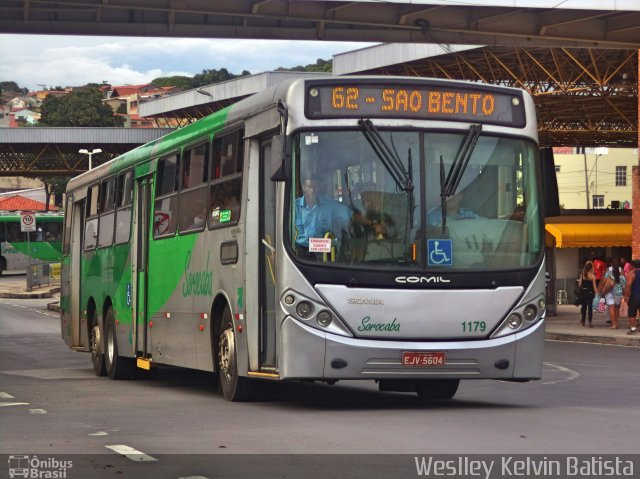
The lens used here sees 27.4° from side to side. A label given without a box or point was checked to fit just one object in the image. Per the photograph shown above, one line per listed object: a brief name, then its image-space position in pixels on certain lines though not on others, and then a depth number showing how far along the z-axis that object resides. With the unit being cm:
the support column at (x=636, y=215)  3534
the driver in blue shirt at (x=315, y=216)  1242
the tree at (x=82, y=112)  13538
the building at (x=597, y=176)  10462
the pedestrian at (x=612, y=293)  3145
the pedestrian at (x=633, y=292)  2881
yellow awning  4203
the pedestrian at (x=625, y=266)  3531
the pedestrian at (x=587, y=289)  3397
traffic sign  5181
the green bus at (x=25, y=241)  7994
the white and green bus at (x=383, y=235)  1236
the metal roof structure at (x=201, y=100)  6912
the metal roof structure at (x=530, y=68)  4872
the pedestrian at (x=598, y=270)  3894
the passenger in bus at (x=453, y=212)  1256
